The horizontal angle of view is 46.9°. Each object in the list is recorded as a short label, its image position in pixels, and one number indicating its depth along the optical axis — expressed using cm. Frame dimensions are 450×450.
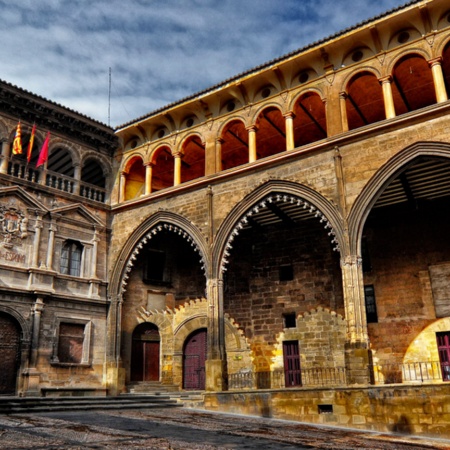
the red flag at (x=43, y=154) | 1805
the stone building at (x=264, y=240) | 1452
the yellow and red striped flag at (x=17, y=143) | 1708
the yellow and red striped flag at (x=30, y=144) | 1762
